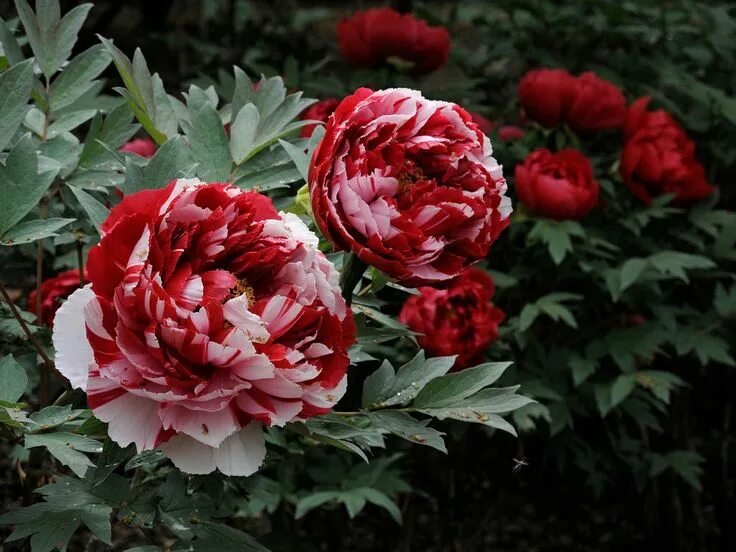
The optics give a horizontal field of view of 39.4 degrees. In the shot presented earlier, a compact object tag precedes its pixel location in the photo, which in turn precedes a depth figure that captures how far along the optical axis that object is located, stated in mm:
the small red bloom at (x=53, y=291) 1273
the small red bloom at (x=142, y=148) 1608
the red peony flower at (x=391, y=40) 1981
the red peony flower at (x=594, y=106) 1940
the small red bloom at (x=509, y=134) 2090
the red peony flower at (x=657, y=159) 1972
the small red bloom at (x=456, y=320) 1597
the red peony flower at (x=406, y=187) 837
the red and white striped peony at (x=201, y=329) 729
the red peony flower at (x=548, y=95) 1931
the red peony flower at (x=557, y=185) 1826
